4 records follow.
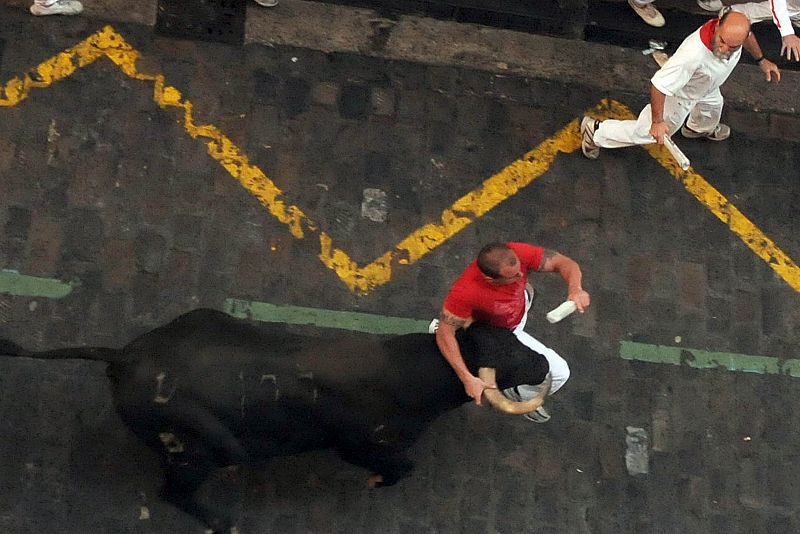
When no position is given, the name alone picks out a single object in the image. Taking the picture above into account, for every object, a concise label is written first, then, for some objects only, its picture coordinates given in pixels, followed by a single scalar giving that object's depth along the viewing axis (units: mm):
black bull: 8891
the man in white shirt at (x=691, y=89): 10953
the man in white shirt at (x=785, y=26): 11922
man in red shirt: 8969
